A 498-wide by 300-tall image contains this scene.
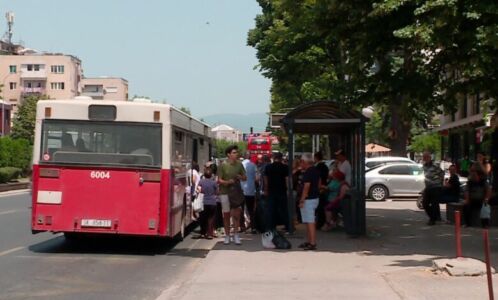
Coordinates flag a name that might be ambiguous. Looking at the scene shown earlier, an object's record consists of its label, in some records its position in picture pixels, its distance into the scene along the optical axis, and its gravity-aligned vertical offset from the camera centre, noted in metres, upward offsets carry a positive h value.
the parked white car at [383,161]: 29.55 +1.77
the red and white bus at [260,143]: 63.44 +5.42
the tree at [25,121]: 81.06 +9.10
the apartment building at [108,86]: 145.88 +24.10
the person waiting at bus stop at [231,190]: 14.00 +0.23
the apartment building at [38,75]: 125.25 +21.70
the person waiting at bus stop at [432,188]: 17.52 +0.38
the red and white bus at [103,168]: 12.50 +0.57
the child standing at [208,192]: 14.91 +0.20
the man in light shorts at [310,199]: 12.85 +0.07
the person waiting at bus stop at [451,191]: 18.08 +0.31
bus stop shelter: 15.03 +1.56
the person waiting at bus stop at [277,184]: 14.47 +0.37
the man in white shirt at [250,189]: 16.14 +0.29
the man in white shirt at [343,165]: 15.98 +0.84
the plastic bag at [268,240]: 13.27 -0.69
